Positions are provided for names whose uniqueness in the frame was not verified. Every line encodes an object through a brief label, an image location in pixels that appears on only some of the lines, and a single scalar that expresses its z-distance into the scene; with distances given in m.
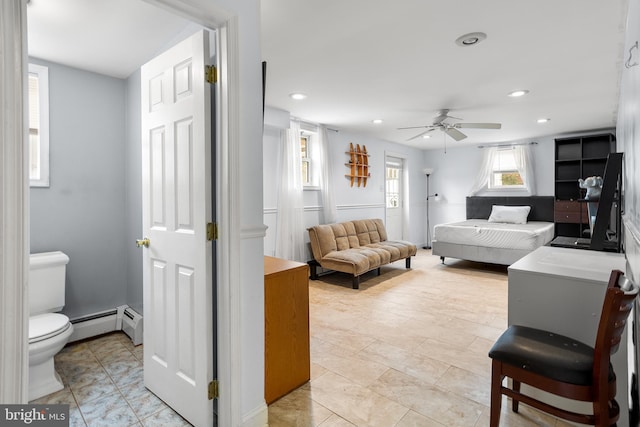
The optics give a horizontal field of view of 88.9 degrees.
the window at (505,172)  6.70
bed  4.90
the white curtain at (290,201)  4.41
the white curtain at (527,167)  6.42
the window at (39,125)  2.53
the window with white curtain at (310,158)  5.05
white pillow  6.10
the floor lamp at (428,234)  7.74
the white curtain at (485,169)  6.81
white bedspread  4.84
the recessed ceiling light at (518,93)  3.50
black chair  1.25
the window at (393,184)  6.89
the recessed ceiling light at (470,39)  2.28
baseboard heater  2.69
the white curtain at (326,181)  5.05
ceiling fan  4.01
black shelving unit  5.41
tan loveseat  4.30
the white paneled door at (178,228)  1.61
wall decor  5.70
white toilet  1.96
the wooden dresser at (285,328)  1.90
